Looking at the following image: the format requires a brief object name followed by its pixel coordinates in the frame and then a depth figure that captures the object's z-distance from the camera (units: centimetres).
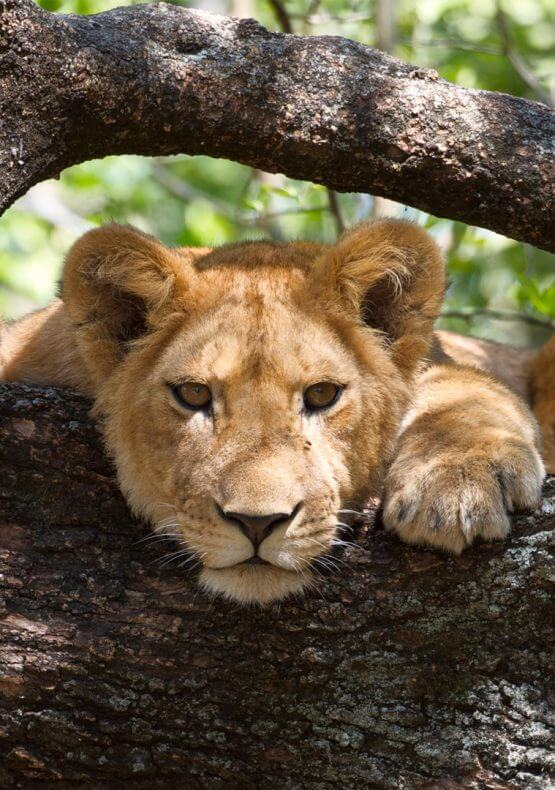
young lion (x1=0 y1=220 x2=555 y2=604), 789
